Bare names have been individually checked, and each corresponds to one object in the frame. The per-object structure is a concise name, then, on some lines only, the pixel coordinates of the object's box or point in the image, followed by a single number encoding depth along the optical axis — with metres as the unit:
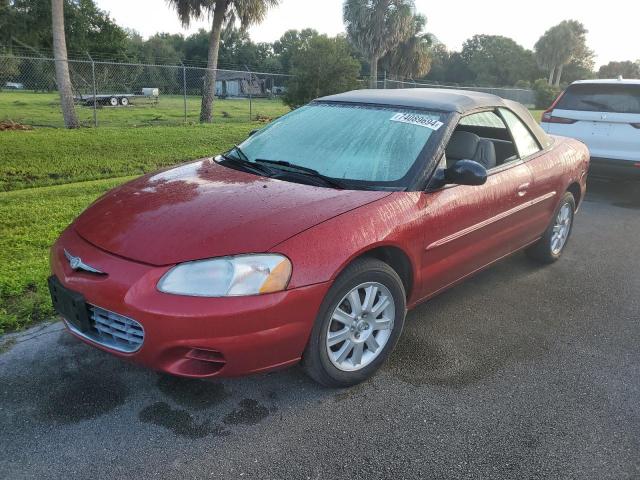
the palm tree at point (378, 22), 31.59
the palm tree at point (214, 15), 17.17
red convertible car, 2.40
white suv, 7.12
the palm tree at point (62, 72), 11.63
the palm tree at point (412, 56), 39.50
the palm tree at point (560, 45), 61.41
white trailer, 21.70
